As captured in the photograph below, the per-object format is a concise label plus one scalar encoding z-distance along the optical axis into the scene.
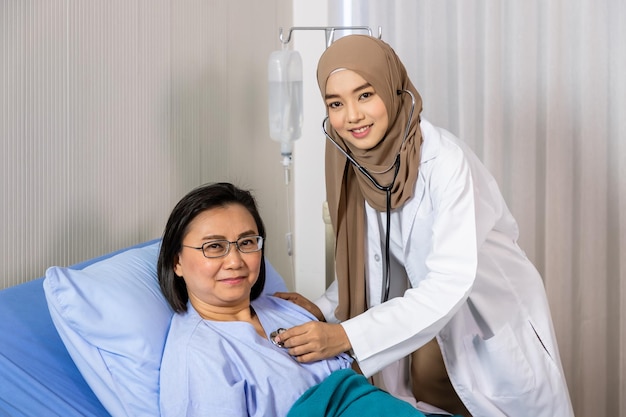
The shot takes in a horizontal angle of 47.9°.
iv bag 2.43
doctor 1.59
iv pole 2.63
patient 1.28
